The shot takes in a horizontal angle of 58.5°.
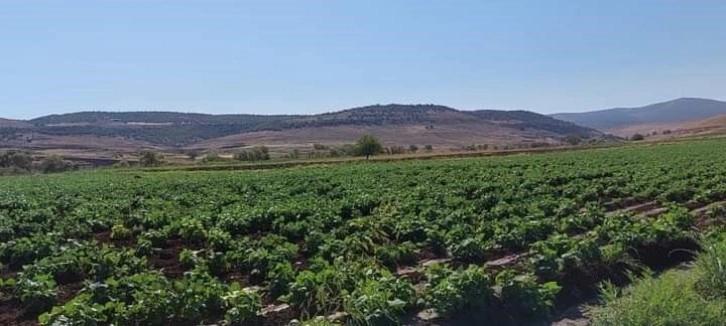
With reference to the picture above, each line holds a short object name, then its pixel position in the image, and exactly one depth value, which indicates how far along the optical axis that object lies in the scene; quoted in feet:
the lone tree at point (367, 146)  285.23
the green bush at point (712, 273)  24.56
